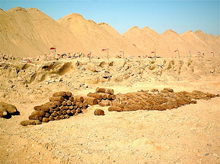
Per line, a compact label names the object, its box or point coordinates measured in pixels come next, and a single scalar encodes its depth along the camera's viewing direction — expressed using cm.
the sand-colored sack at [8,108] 764
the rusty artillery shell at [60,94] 811
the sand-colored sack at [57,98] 795
